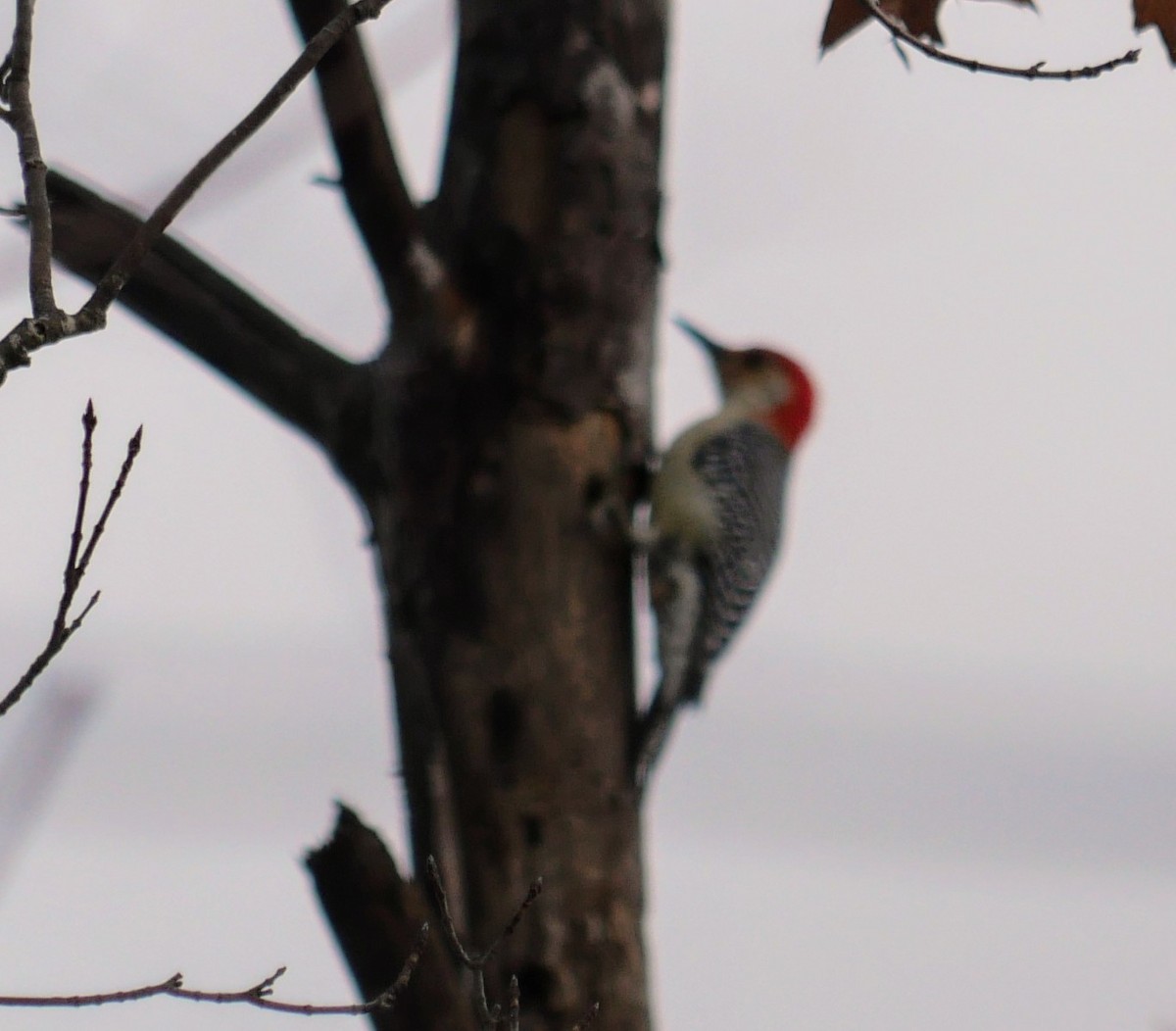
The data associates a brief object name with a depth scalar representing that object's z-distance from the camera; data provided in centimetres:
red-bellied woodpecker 1232
